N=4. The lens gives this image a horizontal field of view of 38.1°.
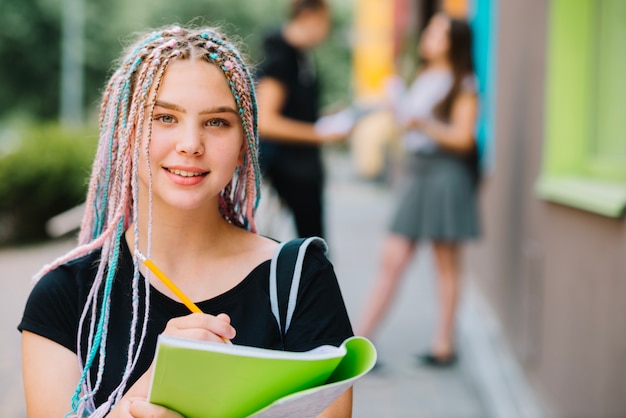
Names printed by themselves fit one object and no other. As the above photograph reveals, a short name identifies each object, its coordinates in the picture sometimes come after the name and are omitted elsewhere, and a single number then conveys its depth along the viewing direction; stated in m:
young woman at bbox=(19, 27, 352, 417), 1.73
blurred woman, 5.20
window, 3.92
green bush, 10.91
